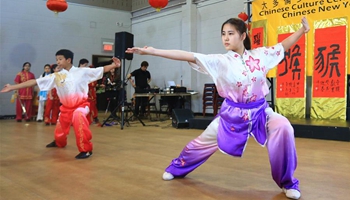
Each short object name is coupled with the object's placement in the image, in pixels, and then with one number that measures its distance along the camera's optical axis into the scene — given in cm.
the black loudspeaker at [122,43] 587
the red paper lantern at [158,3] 565
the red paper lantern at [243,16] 662
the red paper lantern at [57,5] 604
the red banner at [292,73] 601
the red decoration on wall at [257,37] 646
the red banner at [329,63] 548
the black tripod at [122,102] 602
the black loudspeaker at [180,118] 620
